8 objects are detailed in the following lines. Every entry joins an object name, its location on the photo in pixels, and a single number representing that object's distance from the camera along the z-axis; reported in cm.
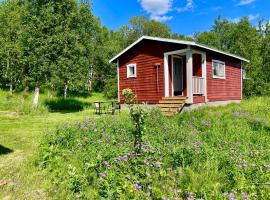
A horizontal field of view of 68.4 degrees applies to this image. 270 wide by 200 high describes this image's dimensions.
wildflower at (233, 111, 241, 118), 741
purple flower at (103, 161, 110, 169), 304
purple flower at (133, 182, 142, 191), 252
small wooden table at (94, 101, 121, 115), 1147
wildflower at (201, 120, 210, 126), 588
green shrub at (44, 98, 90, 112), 1526
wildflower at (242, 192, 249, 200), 222
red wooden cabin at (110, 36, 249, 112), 1094
